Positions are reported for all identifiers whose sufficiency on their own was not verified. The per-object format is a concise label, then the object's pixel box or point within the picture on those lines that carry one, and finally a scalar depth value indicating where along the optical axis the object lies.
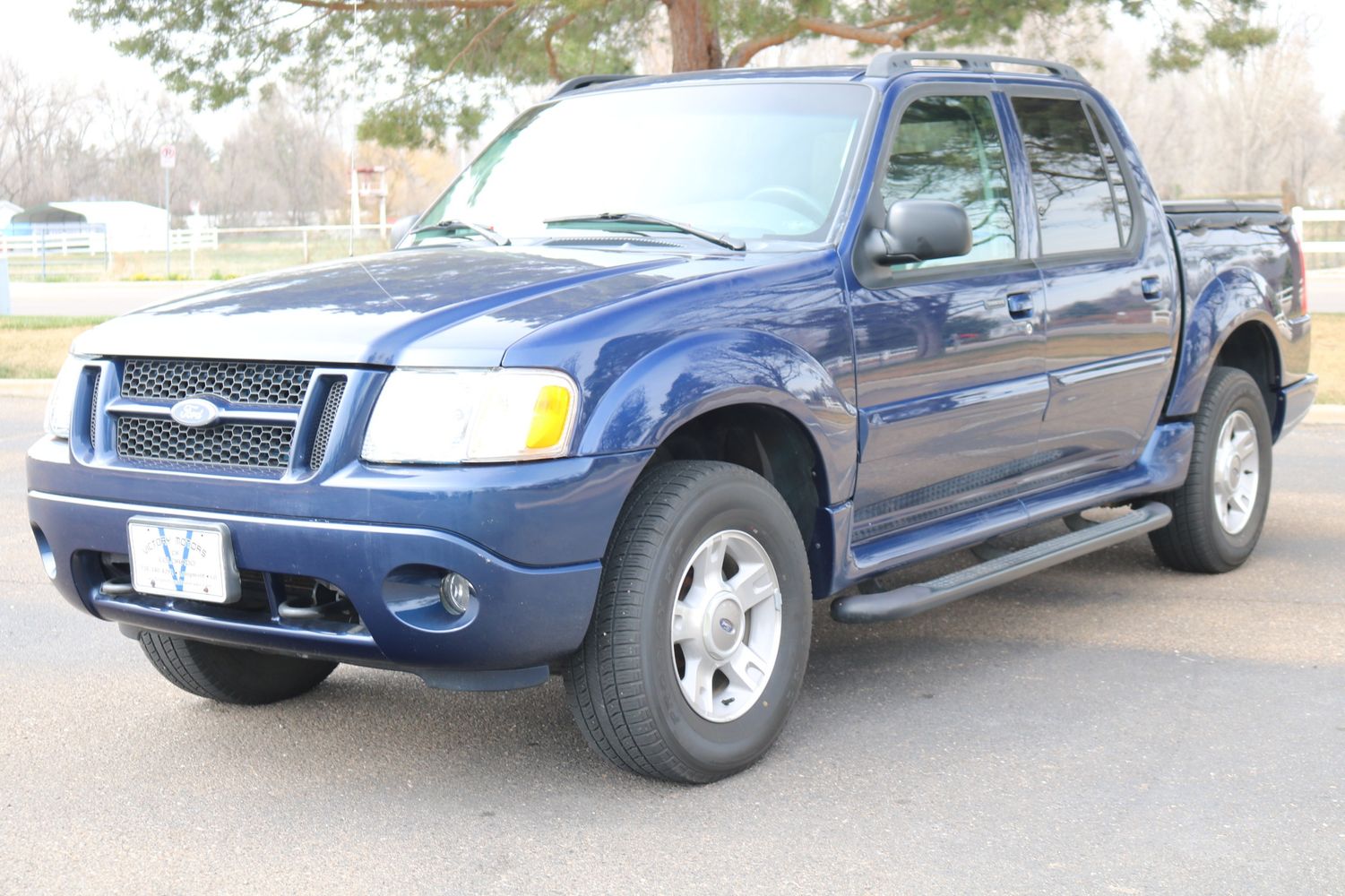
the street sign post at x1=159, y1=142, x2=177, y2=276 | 26.47
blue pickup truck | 3.68
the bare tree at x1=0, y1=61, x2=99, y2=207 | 91.00
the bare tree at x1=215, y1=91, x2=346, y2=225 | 88.50
